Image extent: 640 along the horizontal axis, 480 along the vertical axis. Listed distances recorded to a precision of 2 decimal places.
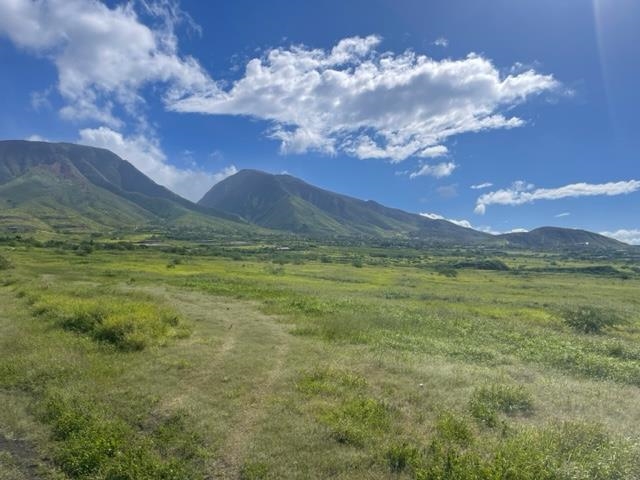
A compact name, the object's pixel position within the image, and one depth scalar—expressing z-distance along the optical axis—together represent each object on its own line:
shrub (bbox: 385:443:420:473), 11.30
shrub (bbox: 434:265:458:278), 99.56
